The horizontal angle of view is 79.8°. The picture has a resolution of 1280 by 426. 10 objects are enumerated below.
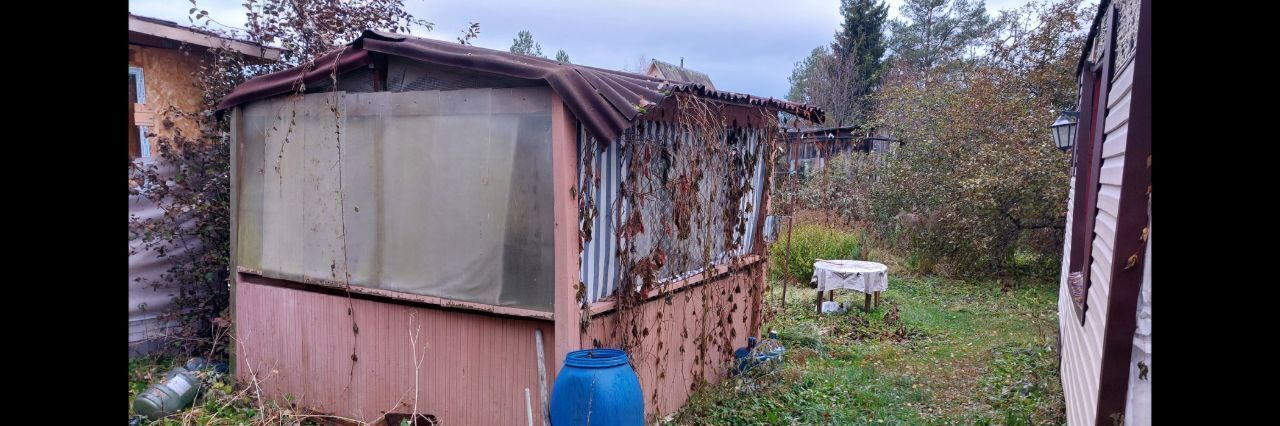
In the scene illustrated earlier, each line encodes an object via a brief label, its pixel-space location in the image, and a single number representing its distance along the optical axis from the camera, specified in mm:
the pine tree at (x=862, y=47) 27297
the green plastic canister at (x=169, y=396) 5316
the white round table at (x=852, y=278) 9391
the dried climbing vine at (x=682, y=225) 5133
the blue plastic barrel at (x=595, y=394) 4172
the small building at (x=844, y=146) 16172
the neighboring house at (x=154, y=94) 6652
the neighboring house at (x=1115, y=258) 2746
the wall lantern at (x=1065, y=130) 7185
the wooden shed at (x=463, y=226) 4539
